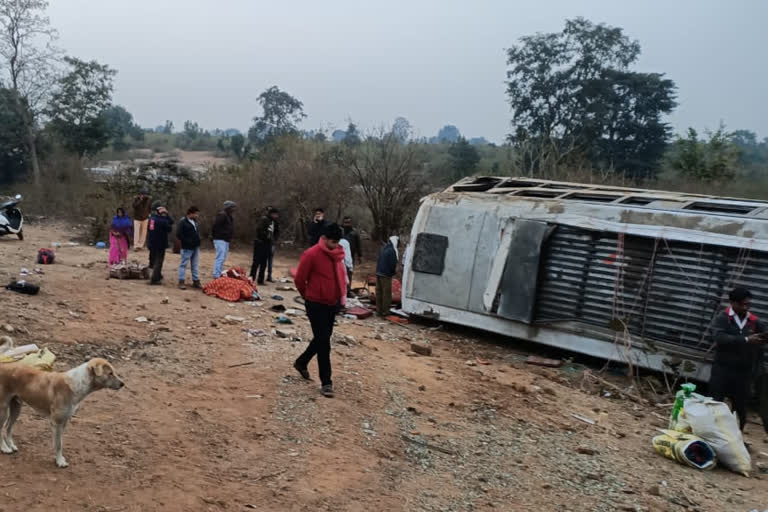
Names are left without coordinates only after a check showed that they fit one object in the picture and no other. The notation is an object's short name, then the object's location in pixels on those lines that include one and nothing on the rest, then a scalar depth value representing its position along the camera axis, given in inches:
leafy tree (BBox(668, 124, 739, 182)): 881.5
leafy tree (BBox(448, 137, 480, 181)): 1301.8
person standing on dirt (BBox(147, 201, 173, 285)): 431.8
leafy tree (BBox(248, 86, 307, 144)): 1563.7
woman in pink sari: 463.5
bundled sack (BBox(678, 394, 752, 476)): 219.8
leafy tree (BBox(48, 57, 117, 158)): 1127.6
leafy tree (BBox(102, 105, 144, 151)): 1243.2
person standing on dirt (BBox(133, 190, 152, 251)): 620.4
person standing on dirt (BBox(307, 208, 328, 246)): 479.5
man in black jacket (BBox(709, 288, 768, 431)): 236.2
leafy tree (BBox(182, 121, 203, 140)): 2418.8
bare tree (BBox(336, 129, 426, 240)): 718.5
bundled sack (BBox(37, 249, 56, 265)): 499.8
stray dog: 154.6
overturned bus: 303.0
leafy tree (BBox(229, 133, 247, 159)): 1701.6
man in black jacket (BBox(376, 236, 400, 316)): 421.4
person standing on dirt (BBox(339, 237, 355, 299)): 444.8
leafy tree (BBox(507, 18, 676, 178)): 1195.9
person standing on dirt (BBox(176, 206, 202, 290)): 416.2
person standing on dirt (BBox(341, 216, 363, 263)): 504.0
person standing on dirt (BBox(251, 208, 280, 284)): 470.3
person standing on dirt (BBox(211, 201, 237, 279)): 452.0
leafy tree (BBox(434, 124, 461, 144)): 4788.9
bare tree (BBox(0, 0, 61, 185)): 980.6
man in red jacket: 232.8
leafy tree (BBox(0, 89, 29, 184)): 1082.1
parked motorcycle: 620.4
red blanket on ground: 410.3
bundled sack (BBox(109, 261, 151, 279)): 445.4
